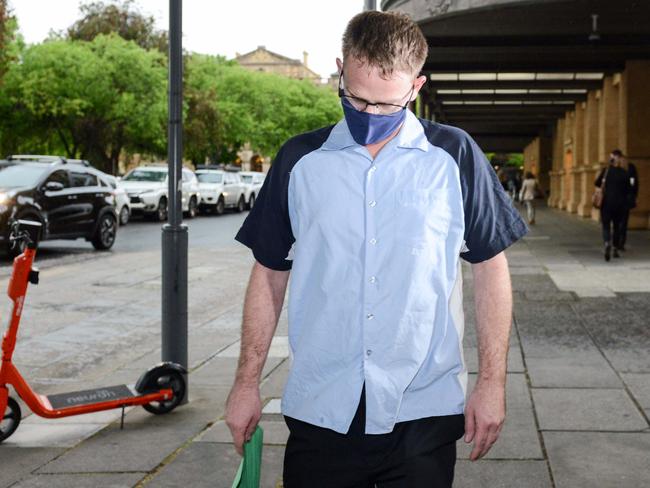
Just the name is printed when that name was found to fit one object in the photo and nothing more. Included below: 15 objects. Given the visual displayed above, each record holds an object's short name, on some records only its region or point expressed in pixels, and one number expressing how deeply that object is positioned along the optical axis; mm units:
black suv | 16484
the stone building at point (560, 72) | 17453
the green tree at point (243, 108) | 49781
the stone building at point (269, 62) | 141875
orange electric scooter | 4996
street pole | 6164
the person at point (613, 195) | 15945
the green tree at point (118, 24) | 47656
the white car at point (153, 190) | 29438
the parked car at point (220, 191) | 35062
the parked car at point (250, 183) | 40188
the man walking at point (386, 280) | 2369
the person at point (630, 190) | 16156
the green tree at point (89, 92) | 41500
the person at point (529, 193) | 27180
